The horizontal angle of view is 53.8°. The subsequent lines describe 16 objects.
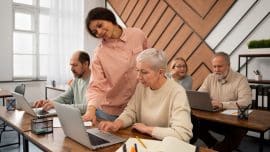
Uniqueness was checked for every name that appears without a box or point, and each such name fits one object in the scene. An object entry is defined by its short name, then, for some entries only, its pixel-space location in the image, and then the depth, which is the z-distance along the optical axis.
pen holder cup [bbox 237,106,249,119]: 2.34
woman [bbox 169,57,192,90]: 3.74
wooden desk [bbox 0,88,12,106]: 3.96
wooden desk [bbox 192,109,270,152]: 2.09
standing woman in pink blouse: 1.96
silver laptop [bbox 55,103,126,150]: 1.40
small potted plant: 3.70
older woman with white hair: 1.54
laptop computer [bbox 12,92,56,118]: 2.25
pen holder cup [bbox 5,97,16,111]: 2.51
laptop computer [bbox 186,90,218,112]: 2.67
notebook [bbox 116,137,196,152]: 1.26
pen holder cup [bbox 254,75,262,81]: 3.86
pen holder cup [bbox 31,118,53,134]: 1.70
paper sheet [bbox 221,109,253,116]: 2.54
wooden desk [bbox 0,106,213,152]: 1.41
